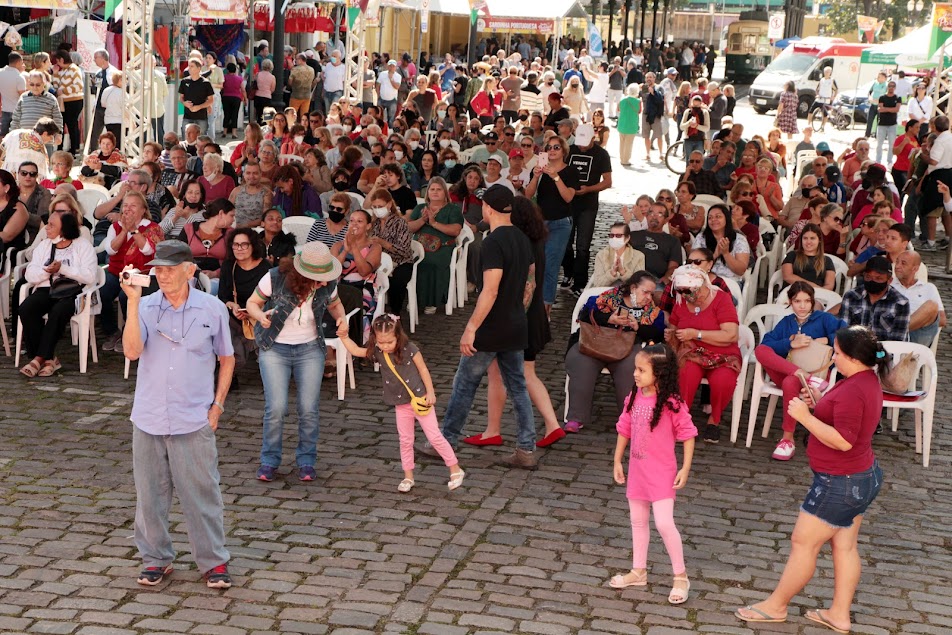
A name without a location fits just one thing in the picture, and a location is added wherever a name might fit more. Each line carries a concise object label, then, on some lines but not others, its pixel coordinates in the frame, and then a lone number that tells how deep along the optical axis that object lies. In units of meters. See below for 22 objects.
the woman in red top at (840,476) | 5.31
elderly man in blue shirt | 5.50
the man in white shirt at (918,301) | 9.01
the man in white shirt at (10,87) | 17.92
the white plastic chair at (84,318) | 9.31
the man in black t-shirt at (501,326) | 7.28
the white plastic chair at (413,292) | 10.90
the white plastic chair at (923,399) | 8.05
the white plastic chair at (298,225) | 11.00
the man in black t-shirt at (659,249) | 10.20
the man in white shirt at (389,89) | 28.39
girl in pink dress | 5.76
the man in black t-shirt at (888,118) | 24.33
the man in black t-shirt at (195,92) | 19.81
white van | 40.59
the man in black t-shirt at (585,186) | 12.09
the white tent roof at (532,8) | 32.84
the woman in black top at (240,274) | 8.62
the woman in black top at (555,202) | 11.27
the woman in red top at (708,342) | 8.38
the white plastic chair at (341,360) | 8.94
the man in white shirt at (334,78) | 27.28
